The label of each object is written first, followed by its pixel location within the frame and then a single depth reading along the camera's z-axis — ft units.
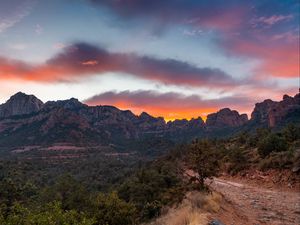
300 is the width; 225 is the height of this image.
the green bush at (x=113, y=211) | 35.65
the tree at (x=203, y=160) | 37.49
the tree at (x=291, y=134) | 76.67
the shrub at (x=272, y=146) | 68.46
